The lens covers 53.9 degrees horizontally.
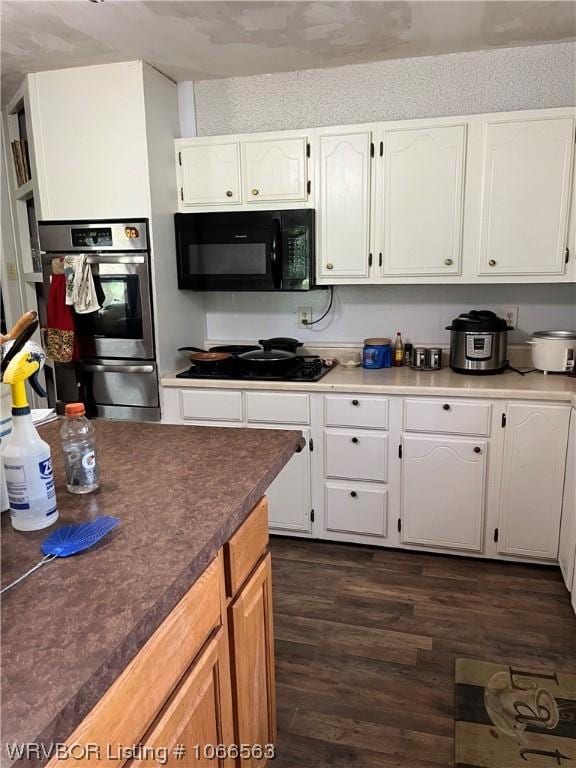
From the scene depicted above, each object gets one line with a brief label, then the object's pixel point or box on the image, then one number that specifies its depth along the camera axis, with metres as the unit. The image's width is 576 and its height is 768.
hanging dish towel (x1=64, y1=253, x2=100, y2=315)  2.91
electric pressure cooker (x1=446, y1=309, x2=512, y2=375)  2.75
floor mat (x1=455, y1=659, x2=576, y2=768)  1.68
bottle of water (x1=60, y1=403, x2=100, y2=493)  1.27
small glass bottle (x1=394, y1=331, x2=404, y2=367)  3.13
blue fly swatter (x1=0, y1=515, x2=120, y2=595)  1.00
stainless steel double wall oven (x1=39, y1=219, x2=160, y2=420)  2.92
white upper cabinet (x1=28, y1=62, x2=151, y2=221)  2.79
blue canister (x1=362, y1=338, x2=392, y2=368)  3.05
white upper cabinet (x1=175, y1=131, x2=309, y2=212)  2.90
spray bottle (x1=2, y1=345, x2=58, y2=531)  1.03
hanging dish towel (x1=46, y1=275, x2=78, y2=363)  2.96
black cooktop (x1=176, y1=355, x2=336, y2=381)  2.86
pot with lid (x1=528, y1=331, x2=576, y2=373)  2.72
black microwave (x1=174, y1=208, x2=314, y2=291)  2.94
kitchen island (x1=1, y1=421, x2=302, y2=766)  0.72
